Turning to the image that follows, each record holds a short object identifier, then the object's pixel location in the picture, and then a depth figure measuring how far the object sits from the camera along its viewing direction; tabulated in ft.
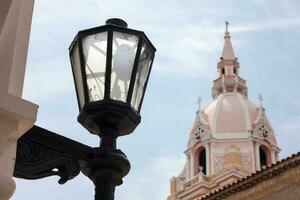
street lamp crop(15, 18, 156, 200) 11.38
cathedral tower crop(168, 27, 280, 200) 111.04
